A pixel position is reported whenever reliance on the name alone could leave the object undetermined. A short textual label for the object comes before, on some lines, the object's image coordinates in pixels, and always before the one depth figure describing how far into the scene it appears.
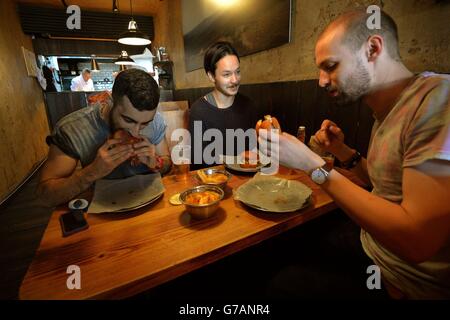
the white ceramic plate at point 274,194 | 0.99
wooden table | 0.64
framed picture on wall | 2.04
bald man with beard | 0.64
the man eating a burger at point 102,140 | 1.04
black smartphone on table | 0.85
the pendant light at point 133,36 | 3.80
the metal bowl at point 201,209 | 0.90
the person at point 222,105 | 2.01
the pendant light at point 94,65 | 6.97
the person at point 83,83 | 6.87
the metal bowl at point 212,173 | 1.13
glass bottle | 1.36
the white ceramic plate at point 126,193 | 0.97
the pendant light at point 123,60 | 5.12
